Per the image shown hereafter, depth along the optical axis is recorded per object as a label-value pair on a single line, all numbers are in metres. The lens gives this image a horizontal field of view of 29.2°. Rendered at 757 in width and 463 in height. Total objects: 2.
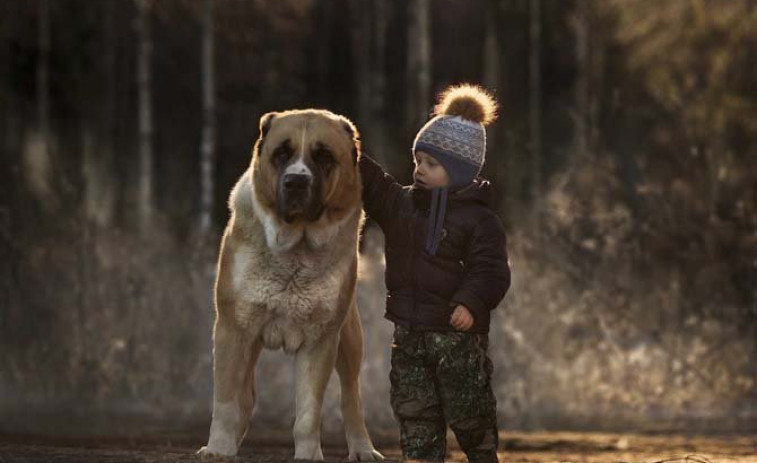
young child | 6.50
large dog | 6.34
